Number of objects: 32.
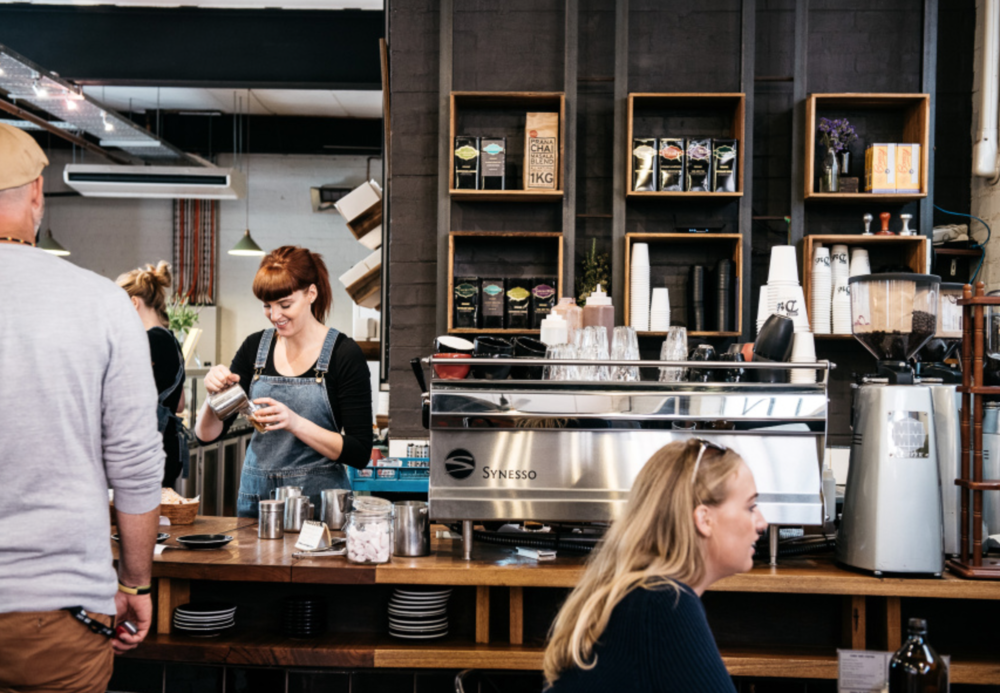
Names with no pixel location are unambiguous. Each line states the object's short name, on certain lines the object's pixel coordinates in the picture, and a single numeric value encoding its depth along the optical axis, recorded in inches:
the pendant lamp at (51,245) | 340.2
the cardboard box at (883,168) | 158.1
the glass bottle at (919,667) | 59.0
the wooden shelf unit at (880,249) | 159.0
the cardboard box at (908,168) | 157.8
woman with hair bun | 153.6
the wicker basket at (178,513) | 101.4
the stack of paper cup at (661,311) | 160.1
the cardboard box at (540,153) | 161.0
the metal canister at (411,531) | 84.7
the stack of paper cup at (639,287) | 160.2
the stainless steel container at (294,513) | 96.9
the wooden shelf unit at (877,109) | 158.2
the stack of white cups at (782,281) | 134.5
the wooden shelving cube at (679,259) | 167.6
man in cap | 54.3
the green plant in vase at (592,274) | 163.3
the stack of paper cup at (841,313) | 159.0
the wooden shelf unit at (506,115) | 160.4
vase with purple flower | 160.1
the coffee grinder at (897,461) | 76.9
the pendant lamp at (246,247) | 332.5
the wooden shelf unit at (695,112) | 159.0
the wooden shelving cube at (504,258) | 169.9
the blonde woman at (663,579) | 47.8
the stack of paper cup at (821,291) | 159.9
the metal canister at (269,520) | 93.7
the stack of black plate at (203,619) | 82.9
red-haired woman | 105.0
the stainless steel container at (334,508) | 97.4
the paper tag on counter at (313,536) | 85.7
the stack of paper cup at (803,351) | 87.0
